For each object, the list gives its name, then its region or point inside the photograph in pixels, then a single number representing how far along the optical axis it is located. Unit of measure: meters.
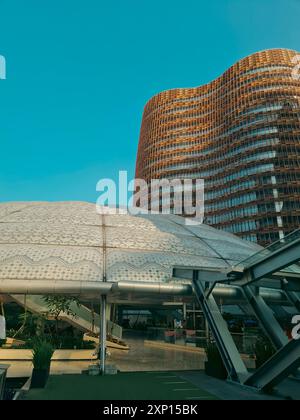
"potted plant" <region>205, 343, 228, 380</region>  19.89
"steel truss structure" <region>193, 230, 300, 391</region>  14.34
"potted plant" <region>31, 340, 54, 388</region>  16.25
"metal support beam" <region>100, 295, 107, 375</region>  21.50
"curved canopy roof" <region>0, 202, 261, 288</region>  23.62
